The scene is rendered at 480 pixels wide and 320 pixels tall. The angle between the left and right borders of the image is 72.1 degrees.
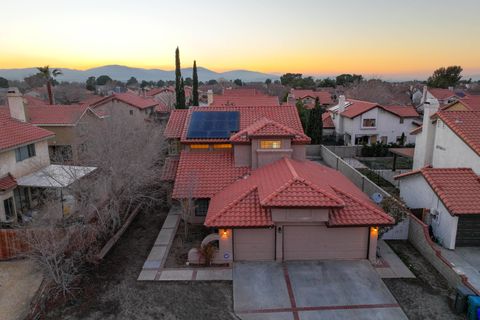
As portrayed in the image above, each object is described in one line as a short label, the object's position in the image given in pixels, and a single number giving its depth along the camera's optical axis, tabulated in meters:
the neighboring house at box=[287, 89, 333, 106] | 73.49
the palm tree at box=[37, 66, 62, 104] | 51.02
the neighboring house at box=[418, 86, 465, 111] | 66.53
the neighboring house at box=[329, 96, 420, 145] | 43.97
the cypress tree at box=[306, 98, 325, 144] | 43.25
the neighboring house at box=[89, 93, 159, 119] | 54.06
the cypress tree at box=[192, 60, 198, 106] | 55.54
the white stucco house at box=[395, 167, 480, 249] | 17.45
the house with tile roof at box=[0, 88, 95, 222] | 21.34
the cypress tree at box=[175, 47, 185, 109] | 50.25
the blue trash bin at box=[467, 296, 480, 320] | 12.32
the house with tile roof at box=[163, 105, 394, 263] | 16.14
